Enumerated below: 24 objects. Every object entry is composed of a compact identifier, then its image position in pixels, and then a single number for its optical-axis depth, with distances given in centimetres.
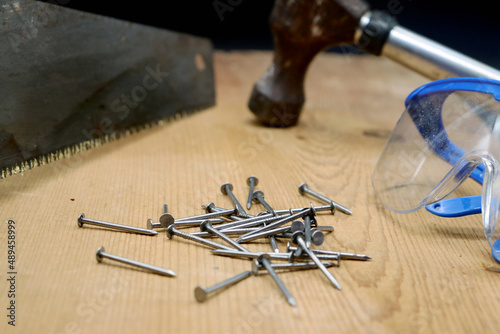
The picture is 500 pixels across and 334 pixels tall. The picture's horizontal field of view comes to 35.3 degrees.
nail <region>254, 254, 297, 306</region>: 38
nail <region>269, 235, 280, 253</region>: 42
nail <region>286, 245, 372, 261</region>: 41
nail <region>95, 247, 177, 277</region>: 39
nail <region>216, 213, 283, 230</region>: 44
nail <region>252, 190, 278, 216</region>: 46
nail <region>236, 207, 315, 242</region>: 43
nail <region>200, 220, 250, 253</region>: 42
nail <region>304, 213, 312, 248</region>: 41
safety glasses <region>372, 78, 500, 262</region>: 43
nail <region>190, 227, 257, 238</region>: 43
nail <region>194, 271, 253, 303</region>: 38
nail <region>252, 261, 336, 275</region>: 40
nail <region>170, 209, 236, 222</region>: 44
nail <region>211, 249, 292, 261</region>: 41
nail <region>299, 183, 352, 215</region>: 46
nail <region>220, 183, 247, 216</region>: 45
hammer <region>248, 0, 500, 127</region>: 53
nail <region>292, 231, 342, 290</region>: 39
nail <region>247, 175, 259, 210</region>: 47
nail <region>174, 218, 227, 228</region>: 43
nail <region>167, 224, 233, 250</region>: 42
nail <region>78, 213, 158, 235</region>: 43
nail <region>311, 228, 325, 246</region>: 41
